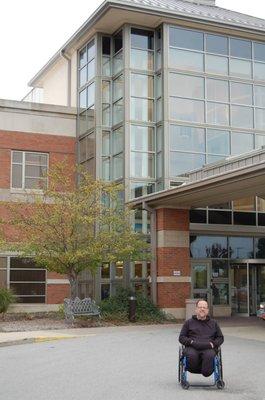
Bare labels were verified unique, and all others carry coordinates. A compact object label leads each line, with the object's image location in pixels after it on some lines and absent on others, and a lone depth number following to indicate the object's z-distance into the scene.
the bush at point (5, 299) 24.77
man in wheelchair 9.73
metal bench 22.02
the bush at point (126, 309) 23.05
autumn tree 22.41
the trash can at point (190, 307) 23.08
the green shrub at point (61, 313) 24.02
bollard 22.64
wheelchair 9.71
